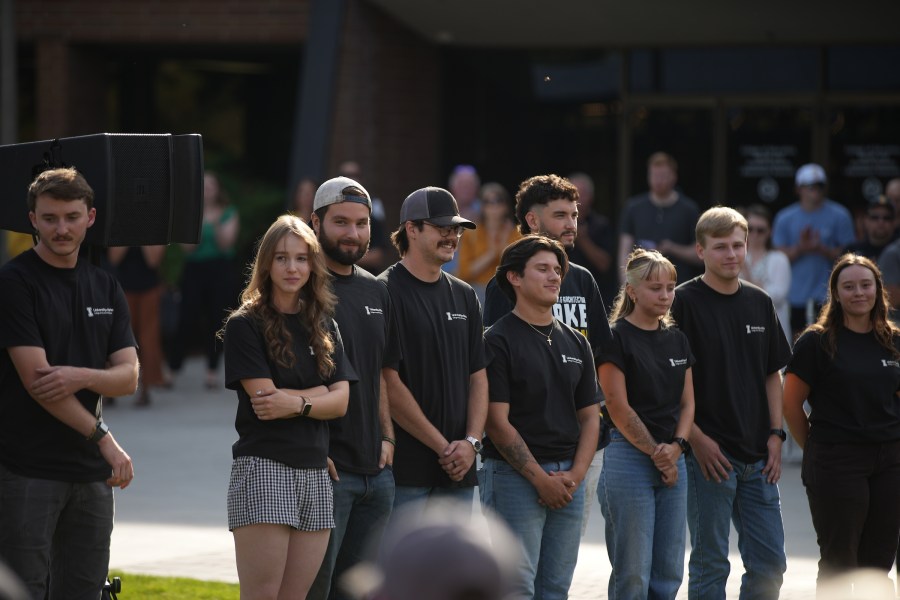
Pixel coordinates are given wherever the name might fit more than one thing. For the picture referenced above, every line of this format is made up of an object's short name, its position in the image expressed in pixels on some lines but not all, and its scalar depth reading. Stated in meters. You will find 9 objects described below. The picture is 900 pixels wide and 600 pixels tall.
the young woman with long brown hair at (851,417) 12.28
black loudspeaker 11.31
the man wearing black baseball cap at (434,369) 11.17
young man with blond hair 12.24
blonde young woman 11.76
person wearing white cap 24.39
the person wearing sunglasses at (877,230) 21.48
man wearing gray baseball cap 10.70
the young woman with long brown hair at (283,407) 9.86
